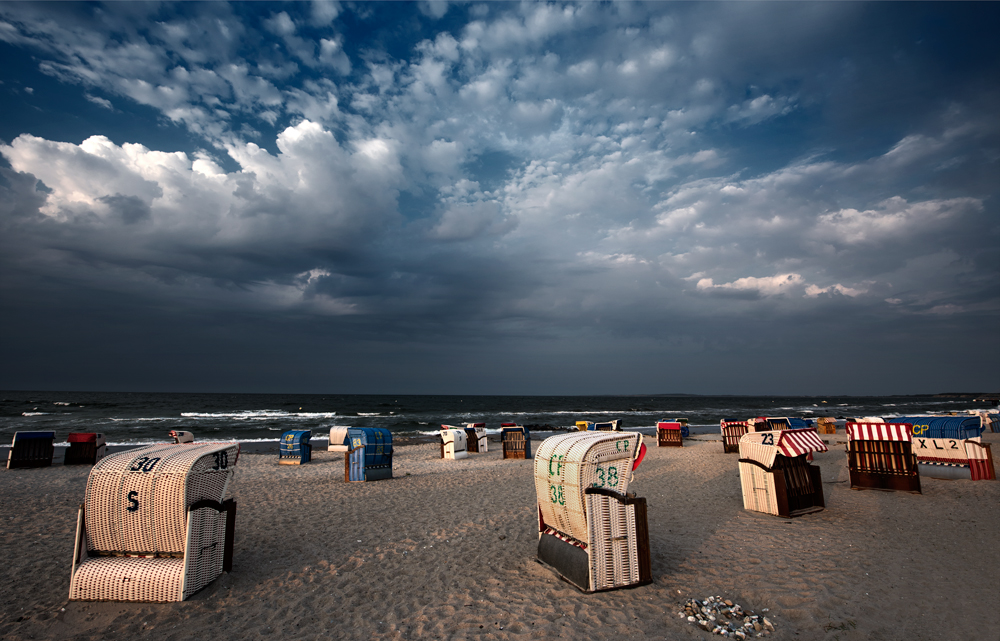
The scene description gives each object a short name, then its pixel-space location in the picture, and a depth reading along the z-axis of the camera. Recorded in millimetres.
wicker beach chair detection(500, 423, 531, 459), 21062
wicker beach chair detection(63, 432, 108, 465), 18594
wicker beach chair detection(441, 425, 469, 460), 21688
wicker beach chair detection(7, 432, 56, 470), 17594
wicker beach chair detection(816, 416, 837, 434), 33688
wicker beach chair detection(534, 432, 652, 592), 5668
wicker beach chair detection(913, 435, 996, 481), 12188
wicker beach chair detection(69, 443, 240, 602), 5438
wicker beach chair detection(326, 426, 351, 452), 23859
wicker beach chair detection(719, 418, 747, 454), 21077
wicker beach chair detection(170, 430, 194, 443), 20833
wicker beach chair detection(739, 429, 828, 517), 9203
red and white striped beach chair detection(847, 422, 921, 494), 11117
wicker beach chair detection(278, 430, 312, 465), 20094
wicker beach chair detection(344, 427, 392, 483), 14719
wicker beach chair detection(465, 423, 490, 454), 23703
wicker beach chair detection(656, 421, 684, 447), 25750
